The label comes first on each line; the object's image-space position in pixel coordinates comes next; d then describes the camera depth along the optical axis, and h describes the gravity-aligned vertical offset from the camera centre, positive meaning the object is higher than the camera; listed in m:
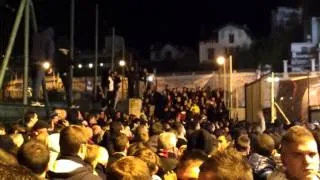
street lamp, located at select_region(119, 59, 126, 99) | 20.51 +1.41
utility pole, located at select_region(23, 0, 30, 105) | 10.50 +0.88
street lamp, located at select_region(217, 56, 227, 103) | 19.12 +1.27
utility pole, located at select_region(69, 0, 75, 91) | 16.50 +2.41
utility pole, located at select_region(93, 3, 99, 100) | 19.88 +1.91
